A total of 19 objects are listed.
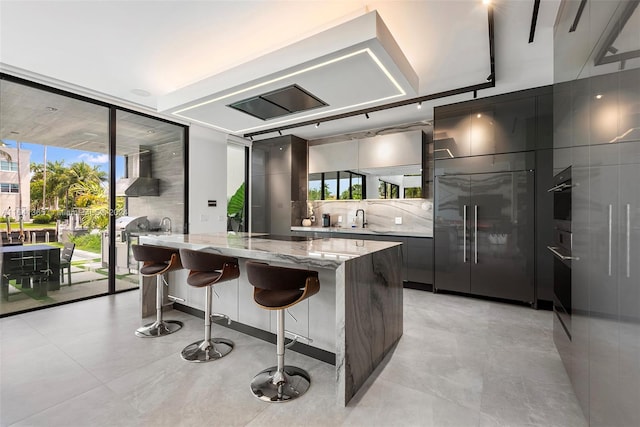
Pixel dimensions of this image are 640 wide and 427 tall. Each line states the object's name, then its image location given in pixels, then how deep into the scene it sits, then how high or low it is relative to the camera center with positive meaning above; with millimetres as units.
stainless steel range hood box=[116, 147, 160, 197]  4324 +520
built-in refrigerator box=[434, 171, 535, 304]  3648 -300
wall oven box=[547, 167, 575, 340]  1938 -270
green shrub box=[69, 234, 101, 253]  3896 -414
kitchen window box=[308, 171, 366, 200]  5363 +536
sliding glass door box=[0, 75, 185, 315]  3363 +268
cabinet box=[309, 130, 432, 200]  4719 +857
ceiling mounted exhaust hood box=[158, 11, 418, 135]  1978 +1119
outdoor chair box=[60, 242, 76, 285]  3805 -615
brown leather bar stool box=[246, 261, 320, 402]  1873 -582
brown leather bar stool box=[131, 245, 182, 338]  2803 -550
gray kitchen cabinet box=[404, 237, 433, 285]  4285 -723
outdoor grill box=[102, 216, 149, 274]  4152 -453
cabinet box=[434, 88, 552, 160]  3572 +1189
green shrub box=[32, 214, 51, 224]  3531 -87
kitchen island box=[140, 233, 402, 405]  1835 -690
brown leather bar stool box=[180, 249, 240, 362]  2391 -570
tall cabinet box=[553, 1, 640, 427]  1073 +21
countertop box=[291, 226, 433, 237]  4366 -313
